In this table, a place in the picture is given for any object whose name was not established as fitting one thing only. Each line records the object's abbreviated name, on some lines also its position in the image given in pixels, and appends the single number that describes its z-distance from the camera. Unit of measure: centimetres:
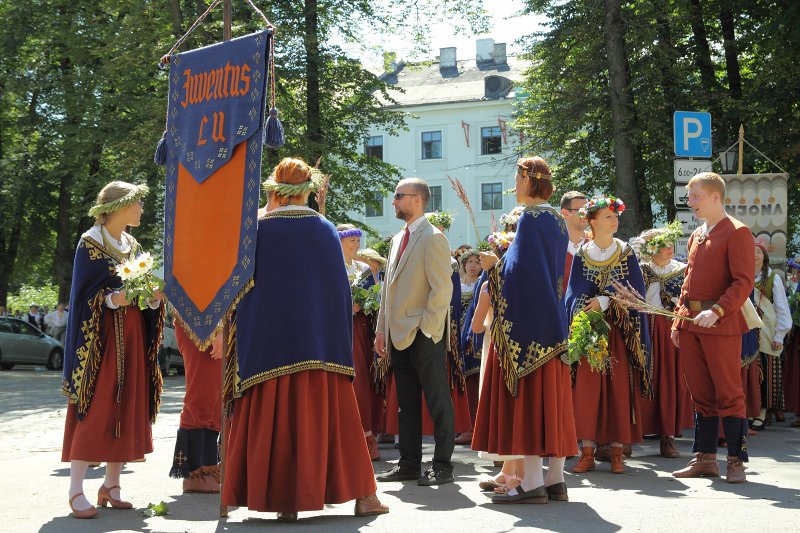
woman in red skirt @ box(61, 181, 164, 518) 691
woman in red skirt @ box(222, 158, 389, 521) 623
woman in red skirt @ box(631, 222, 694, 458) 999
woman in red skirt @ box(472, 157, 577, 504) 711
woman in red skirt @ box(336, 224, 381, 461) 1025
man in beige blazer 788
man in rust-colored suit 789
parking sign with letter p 1529
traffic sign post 1507
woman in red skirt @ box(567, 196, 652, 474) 867
